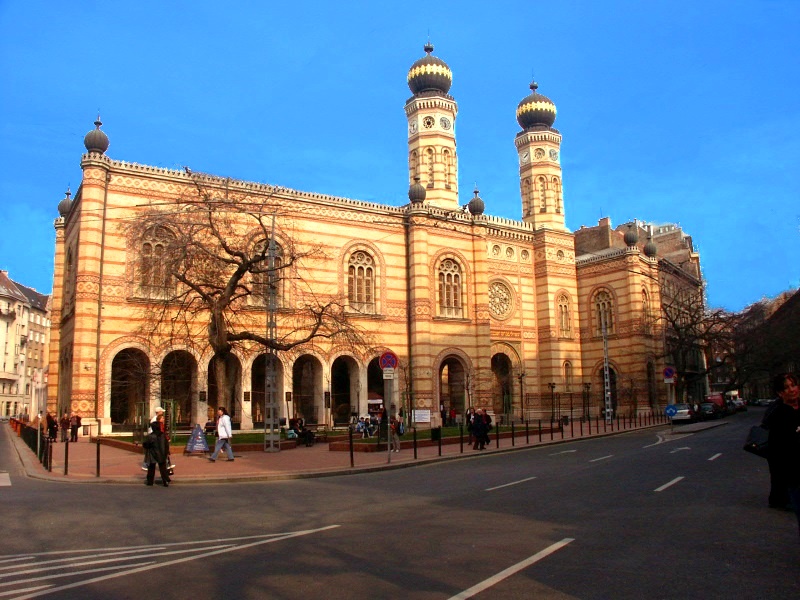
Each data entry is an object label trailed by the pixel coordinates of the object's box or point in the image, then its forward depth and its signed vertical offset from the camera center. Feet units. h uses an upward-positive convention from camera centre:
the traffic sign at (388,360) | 61.77 +2.83
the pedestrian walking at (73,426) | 91.35 -3.55
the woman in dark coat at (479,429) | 75.25 -4.25
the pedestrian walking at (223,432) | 62.34 -3.27
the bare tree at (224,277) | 71.31 +14.73
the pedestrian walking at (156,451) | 47.44 -3.66
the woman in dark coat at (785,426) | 22.81 -1.51
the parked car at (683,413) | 123.54 -4.89
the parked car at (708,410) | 143.08 -5.38
